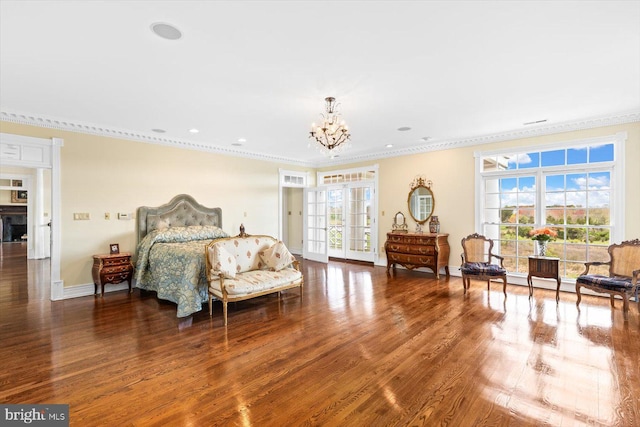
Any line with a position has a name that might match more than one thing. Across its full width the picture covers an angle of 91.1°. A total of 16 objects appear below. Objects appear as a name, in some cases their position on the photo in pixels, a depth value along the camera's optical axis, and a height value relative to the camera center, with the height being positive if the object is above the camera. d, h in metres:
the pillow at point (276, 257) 4.64 -0.64
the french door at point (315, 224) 8.12 -0.27
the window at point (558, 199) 4.84 +0.24
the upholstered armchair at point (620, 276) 3.73 -0.83
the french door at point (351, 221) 7.71 -0.18
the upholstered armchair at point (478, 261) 4.74 -0.81
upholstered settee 3.92 -0.76
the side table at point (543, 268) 4.51 -0.81
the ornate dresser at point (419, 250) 6.00 -0.73
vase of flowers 4.66 -0.36
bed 4.12 -0.52
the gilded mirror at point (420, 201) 6.62 +0.28
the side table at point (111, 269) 4.91 -0.87
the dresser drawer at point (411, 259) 6.05 -0.90
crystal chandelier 3.89 +1.03
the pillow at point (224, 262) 3.94 -0.62
